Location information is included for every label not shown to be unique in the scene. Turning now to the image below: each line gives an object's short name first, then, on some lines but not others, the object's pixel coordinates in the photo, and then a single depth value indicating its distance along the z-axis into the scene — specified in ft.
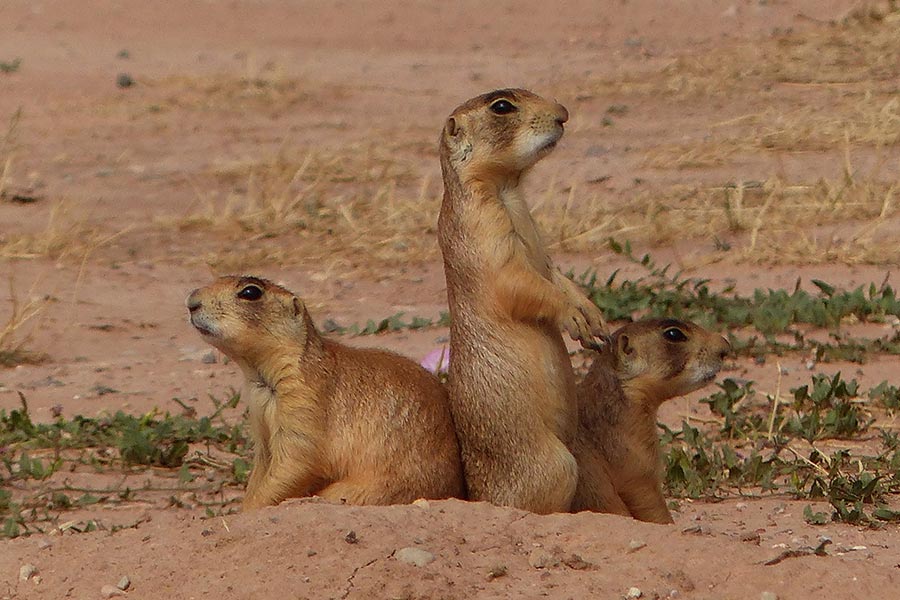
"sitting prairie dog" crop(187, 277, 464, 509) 30.68
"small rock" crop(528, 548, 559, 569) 27.32
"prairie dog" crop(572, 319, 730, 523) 33.27
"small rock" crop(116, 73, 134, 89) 93.66
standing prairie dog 31.19
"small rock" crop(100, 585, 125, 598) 27.09
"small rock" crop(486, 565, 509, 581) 26.91
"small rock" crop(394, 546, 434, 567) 26.95
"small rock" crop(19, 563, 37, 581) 28.27
